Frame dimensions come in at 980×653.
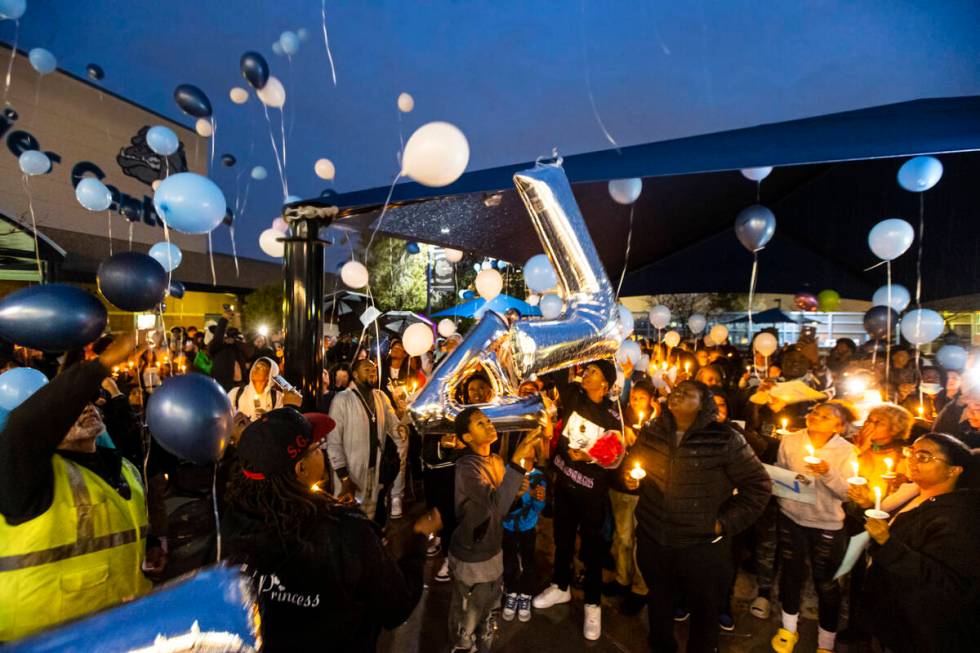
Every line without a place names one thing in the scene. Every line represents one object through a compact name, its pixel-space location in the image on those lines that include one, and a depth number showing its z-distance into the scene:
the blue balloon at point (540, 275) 5.90
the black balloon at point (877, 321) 5.87
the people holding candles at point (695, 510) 2.62
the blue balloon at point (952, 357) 5.41
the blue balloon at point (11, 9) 5.18
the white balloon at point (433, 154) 1.97
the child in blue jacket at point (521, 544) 3.48
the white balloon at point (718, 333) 8.29
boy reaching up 2.57
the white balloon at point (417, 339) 5.13
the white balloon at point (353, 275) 5.80
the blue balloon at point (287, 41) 6.35
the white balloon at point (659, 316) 8.44
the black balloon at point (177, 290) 6.43
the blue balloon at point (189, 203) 2.24
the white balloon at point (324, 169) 7.16
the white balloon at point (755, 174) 3.96
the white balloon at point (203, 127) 7.16
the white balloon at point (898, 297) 6.18
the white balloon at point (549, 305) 6.12
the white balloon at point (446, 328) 10.21
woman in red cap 1.54
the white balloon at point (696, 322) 9.85
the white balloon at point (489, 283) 6.64
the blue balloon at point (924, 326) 5.49
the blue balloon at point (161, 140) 6.14
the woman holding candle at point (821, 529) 3.11
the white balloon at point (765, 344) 7.37
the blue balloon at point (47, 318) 1.52
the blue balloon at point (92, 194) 5.10
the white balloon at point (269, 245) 4.86
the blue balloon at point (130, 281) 1.82
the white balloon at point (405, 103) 6.55
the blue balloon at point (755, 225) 5.00
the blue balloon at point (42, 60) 7.00
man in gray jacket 4.04
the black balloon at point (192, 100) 6.03
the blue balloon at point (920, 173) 3.66
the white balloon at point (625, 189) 4.17
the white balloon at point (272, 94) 5.54
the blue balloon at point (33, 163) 6.89
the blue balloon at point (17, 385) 2.27
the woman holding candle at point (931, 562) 2.02
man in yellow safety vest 1.38
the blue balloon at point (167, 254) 3.71
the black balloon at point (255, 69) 5.12
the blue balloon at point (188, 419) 1.59
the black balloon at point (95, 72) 9.34
